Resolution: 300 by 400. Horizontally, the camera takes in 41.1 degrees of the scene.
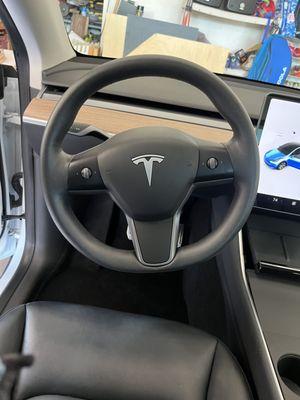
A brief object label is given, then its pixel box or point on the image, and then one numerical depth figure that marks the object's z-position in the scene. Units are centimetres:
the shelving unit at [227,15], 266
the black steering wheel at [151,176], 59
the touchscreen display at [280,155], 82
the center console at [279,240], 73
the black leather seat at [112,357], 68
